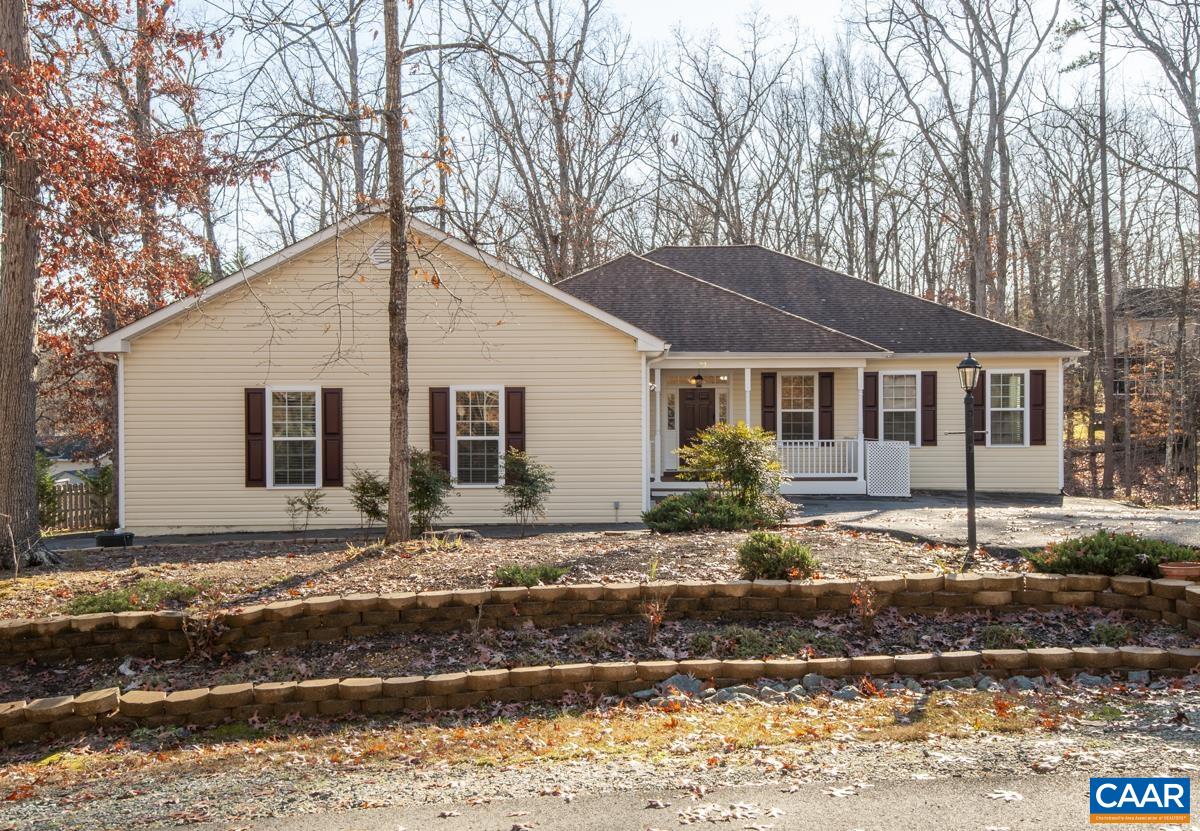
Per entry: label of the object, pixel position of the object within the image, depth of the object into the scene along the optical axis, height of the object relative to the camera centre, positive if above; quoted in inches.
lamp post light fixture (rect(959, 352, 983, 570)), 358.9 +4.0
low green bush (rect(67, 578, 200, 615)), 289.6 -55.9
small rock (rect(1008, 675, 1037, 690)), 245.6 -72.2
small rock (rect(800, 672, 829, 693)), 249.1 -72.4
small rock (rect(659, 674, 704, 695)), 247.8 -72.3
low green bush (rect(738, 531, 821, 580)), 307.3 -47.2
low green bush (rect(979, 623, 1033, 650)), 274.7 -67.0
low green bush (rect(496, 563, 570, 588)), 301.0 -50.8
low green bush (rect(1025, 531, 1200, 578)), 302.2 -46.0
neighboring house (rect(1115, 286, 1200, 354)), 1043.1 +136.0
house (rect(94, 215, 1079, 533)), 548.4 +24.2
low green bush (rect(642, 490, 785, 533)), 419.2 -42.9
